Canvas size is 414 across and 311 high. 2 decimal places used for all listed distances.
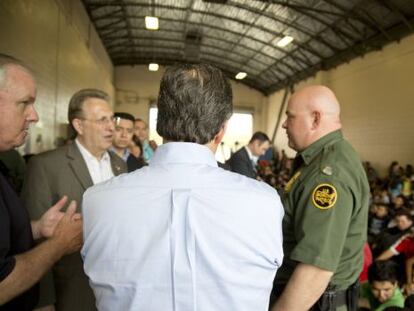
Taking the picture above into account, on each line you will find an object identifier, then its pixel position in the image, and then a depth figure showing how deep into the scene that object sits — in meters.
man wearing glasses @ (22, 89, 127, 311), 2.08
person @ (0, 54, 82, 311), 1.25
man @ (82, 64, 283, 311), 0.98
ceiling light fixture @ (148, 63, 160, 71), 15.83
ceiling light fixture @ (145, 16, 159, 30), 10.66
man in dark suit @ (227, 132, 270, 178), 4.84
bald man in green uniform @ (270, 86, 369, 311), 1.53
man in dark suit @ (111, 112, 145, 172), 3.81
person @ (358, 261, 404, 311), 3.13
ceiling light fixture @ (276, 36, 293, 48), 11.68
